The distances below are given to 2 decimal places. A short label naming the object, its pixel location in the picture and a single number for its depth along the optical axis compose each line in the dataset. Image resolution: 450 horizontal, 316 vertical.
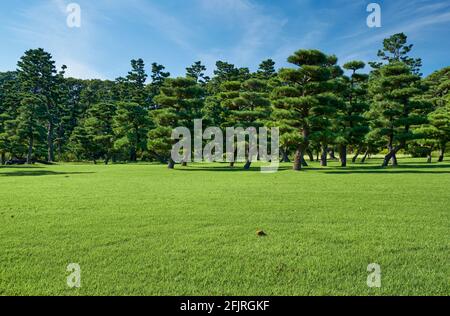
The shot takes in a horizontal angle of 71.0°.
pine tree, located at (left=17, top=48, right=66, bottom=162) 49.22
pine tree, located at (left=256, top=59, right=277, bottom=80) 41.37
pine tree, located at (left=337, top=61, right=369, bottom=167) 26.14
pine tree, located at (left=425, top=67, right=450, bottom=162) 30.89
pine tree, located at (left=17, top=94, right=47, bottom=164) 36.08
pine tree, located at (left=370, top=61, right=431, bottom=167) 24.30
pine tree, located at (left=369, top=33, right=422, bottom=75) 39.69
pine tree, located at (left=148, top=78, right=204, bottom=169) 25.06
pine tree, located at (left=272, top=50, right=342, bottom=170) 21.33
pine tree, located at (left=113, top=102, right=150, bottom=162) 32.62
